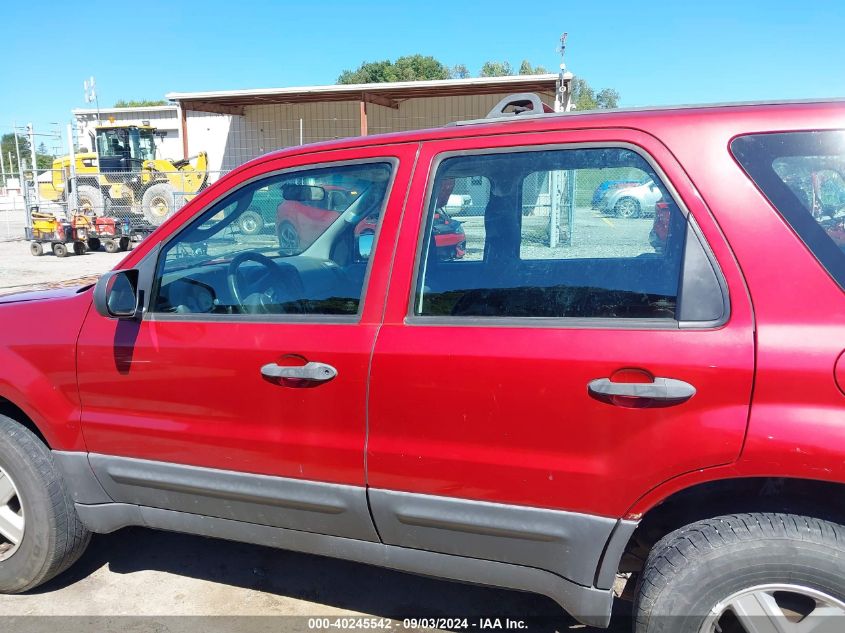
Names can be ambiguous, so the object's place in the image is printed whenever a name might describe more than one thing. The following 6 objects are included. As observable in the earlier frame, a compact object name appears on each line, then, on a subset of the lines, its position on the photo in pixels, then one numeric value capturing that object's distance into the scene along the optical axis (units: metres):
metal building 21.52
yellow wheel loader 18.50
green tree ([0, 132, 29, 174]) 76.03
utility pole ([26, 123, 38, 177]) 18.97
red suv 1.83
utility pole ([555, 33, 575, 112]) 17.30
